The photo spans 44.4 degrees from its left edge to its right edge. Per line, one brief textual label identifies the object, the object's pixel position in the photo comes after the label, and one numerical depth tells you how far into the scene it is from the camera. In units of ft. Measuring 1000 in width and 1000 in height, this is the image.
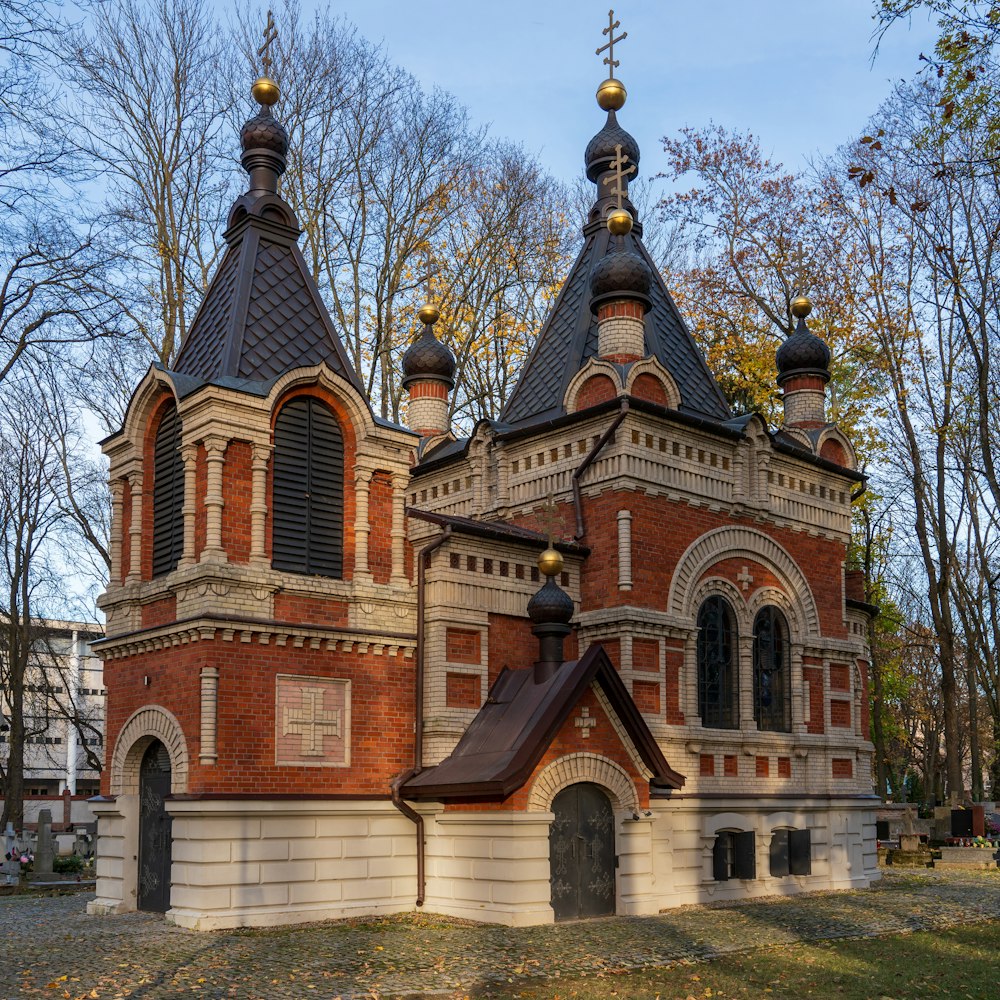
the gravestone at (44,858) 63.73
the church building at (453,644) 42.86
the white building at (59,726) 92.32
